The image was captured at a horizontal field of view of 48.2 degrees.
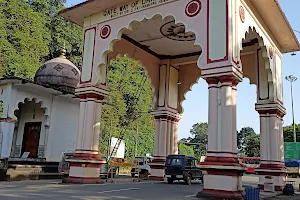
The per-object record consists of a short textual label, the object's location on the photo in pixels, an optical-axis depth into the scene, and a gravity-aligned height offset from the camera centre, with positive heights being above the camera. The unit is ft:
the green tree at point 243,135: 243.81 +23.93
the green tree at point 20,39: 66.49 +23.64
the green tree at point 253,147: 188.75 +9.77
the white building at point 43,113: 47.55 +6.64
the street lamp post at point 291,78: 116.26 +30.17
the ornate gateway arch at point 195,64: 30.50 +12.20
